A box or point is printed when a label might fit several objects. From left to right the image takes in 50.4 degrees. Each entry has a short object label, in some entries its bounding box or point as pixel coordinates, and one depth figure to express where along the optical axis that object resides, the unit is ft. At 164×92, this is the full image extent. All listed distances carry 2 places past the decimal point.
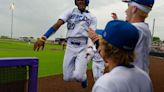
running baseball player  12.76
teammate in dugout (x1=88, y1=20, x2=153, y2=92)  4.72
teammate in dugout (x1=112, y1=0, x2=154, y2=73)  7.26
